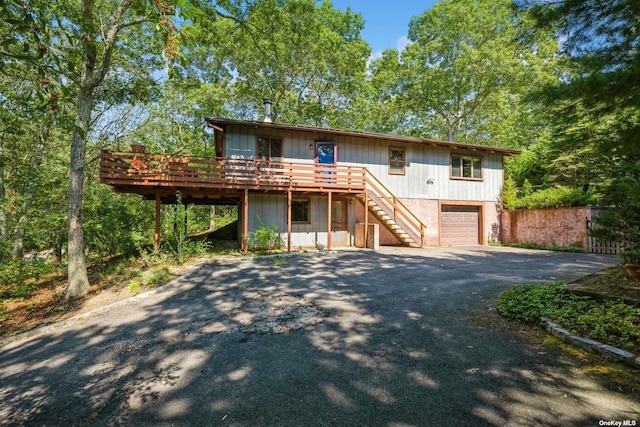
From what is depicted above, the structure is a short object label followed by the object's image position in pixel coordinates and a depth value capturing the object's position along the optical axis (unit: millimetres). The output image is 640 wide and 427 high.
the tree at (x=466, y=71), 22016
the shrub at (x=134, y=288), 6802
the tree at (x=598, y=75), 3393
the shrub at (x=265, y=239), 12259
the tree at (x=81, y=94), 7177
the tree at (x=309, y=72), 22422
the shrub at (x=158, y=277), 7316
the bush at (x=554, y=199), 13258
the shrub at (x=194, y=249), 10647
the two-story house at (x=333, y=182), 11438
